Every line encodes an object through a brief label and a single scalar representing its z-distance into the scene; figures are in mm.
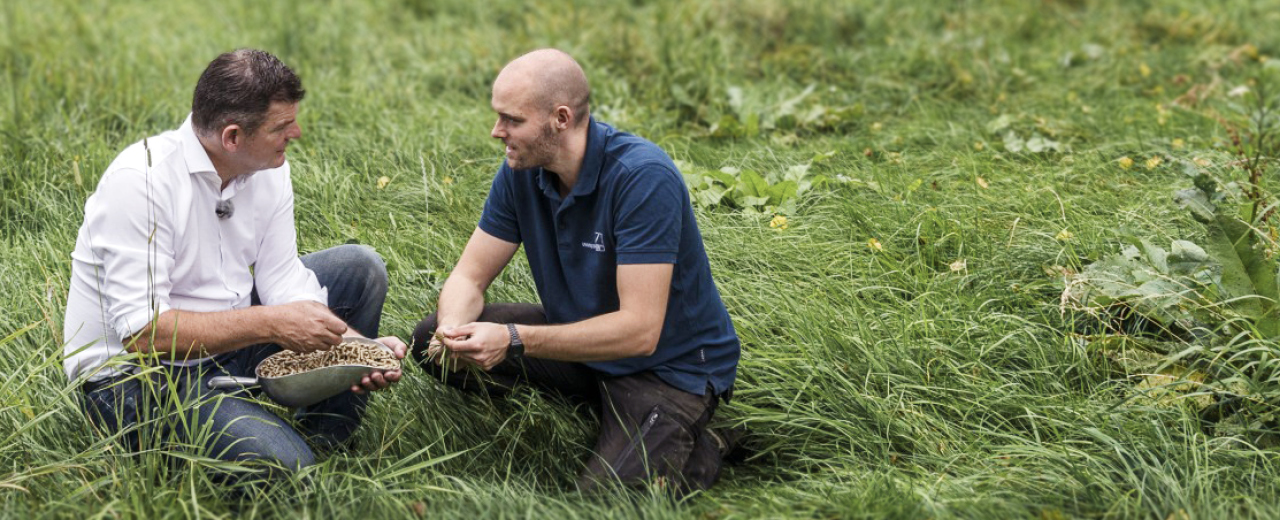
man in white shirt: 2752
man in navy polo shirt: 2873
